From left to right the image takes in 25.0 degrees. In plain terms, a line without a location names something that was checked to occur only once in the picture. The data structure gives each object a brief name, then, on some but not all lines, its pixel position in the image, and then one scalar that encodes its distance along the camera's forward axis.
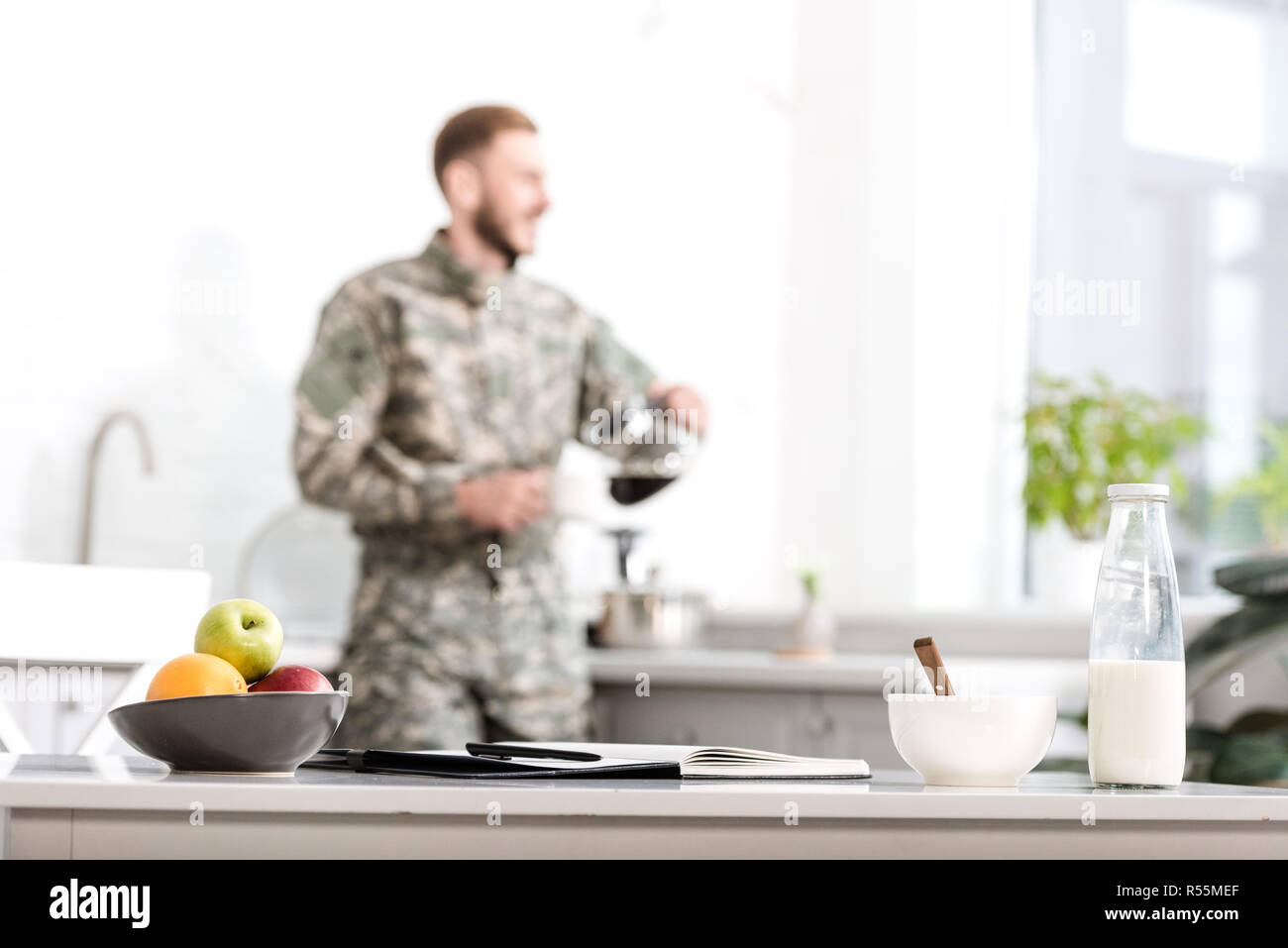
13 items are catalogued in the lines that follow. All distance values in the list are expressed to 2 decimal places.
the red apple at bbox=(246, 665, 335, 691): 2.40
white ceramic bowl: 2.40
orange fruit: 2.39
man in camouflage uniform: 4.45
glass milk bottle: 2.43
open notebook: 2.43
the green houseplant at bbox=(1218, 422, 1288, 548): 5.36
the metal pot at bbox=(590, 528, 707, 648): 5.58
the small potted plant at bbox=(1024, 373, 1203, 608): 5.40
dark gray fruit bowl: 2.35
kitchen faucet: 4.89
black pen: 2.46
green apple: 2.46
